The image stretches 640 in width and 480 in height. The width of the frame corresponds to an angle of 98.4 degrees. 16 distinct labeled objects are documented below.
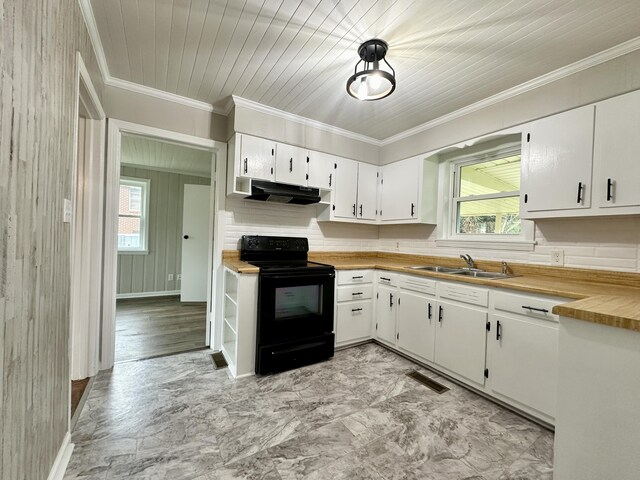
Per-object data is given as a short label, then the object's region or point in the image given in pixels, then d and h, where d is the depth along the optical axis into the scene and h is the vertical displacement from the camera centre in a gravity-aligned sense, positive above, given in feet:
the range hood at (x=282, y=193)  8.55 +1.38
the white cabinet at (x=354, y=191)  10.52 +1.87
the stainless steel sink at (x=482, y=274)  7.70 -0.92
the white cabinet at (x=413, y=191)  10.00 +1.86
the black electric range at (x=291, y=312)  7.41 -2.20
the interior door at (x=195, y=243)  14.75 -0.58
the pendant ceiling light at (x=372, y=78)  5.65 +3.36
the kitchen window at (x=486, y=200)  8.36 +1.46
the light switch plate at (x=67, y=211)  4.59 +0.28
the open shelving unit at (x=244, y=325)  7.29 -2.43
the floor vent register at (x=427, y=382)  7.01 -3.74
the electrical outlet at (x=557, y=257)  7.03 -0.29
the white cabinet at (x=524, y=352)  5.51 -2.30
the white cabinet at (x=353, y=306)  9.12 -2.31
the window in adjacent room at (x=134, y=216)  15.66 +0.84
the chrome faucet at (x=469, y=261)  8.69 -0.58
